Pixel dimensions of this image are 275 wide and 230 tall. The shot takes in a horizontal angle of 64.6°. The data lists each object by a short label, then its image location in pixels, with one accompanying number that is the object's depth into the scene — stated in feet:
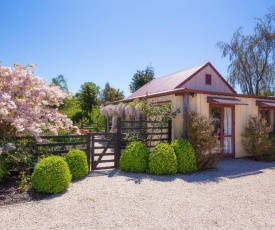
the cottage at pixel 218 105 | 28.12
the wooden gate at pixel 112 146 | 23.93
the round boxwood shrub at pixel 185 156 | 23.24
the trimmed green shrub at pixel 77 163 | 20.17
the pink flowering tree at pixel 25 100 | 16.02
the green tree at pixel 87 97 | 95.86
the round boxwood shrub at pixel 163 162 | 22.35
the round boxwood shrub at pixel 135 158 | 23.13
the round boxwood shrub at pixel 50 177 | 16.14
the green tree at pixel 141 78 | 90.84
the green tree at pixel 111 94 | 112.57
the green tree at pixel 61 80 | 168.96
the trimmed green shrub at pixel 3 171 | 17.38
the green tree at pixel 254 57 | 62.23
